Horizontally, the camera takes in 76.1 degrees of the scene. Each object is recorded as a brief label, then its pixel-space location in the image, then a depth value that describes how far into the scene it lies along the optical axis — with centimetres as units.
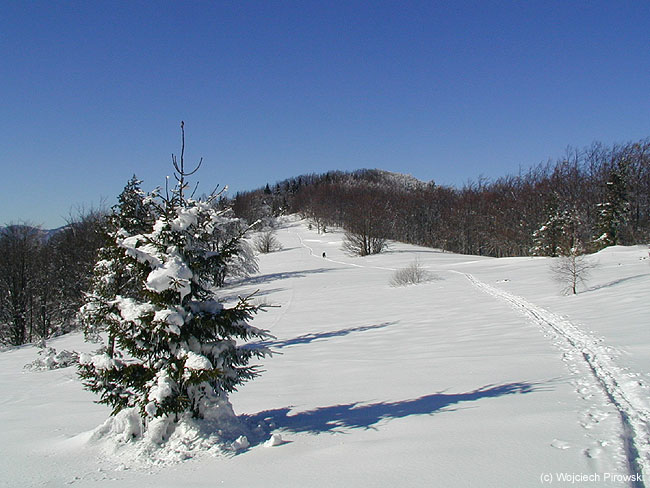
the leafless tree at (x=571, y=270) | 2083
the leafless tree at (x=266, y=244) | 7206
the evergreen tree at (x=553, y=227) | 4403
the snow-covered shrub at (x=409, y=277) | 3381
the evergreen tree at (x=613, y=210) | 4278
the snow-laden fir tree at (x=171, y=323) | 507
